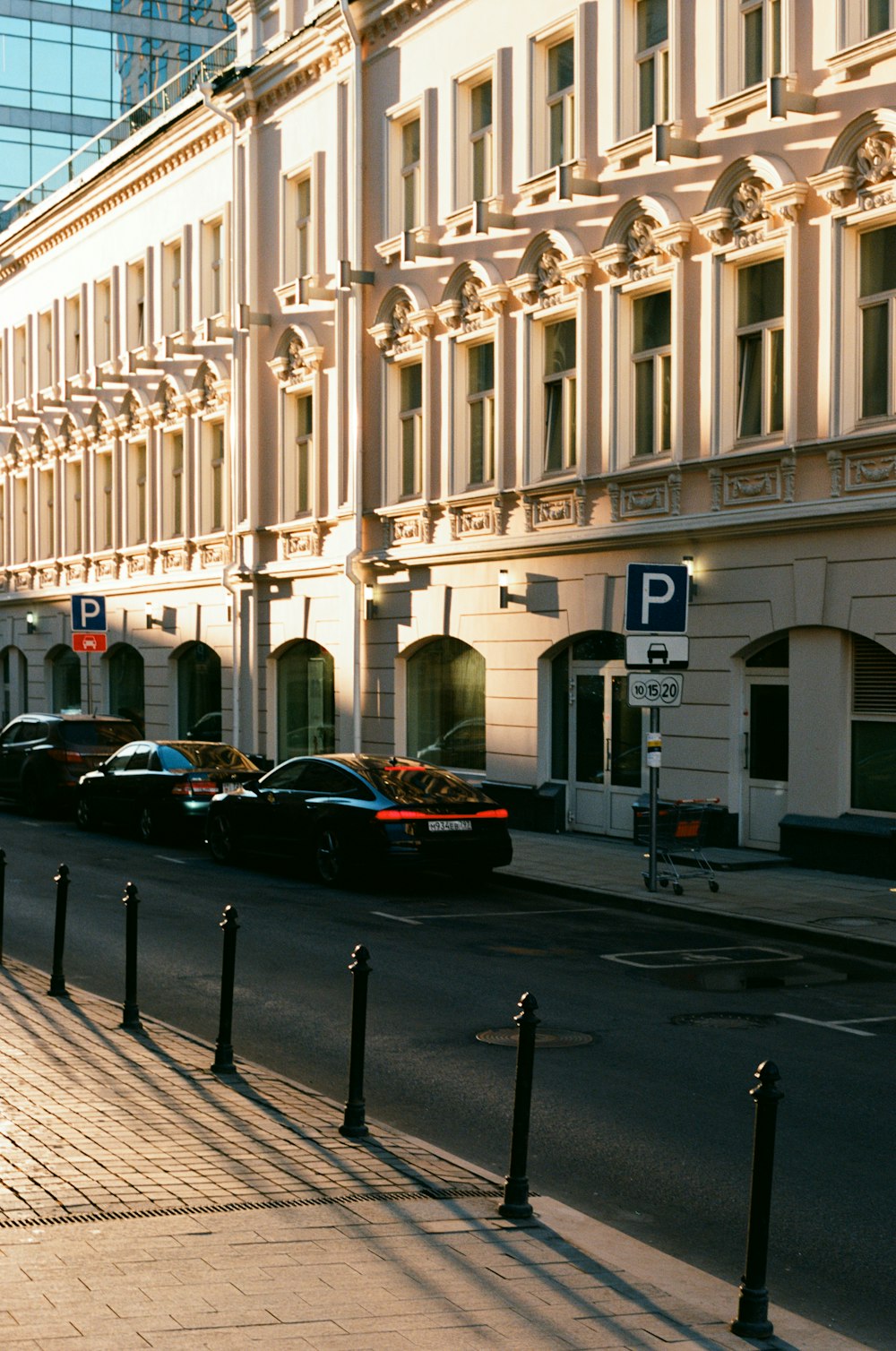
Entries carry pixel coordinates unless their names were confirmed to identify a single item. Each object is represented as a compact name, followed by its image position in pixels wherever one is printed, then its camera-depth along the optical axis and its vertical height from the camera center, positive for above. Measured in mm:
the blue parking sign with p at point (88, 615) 29859 +809
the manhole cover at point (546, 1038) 10062 -2208
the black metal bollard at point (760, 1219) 5312 -1714
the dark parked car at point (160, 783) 22312 -1608
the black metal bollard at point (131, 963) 9953 -1749
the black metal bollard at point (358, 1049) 7543 -1695
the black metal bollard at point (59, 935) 10961 -1743
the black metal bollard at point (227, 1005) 8789 -1757
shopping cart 17375 -1718
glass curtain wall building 67375 +23628
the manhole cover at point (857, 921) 14609 -2199
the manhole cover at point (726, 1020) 10664 -2213
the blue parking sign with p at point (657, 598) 16625 +618
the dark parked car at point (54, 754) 26828 -1455
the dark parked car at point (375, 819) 17219 -1598
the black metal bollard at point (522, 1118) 6383 -1692
